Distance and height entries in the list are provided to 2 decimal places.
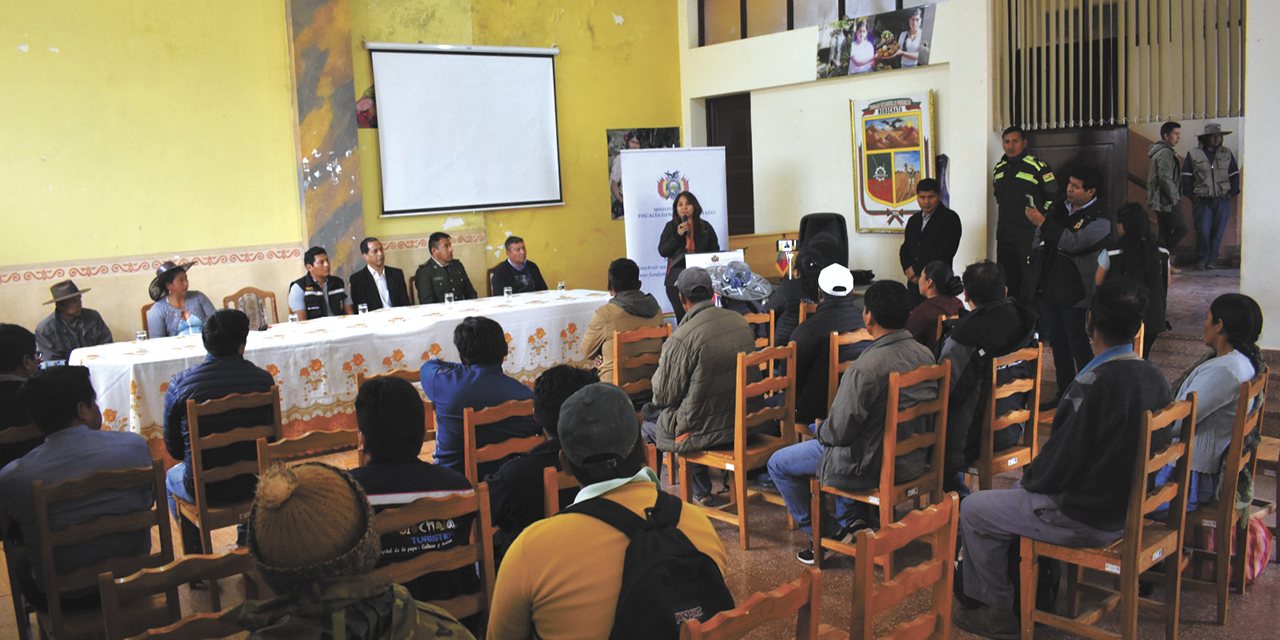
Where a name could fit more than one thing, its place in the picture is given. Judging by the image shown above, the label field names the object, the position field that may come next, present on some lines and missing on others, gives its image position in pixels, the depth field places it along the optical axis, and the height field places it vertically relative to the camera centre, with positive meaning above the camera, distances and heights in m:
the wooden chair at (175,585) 1.69 -0.67
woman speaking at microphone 7.52 -0.09
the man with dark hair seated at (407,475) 2.37 -0.60
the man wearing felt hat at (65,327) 5.97 -0.46
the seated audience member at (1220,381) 3.19 -0.61
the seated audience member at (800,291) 4.86 -0.39
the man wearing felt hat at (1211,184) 8.98 +0.13
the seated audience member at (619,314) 5.01 -0.46
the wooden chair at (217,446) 3.46 -0.74
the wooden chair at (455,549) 2.17 -0.75
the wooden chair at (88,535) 2.58 -0.79
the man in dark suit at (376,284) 7.18 -0.34
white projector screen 7.96 +0.92
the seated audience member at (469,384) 3.54 -0.56
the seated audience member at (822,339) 4.20 -0.53
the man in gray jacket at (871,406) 3.39 -0.68
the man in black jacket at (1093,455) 2.78 -0.73
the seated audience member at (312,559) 1.37 -0.46
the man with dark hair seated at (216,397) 3.70 -0.59
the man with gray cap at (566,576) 1.76 -0.64
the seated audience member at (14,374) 3.57 -0.47
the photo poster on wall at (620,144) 9.42 +0.81
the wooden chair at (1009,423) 3.71 -0.85
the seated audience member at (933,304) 4.46 -0.43
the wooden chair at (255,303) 7.14 -0.44
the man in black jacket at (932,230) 6.98 -0.14
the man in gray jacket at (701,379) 3.96 -0.65
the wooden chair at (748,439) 3.76 -0.91
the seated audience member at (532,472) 2.64 -0.66
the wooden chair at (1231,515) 3.04 -1.05
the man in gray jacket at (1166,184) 8.66 +0.15
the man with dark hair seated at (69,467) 2.86 -0.65
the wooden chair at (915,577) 1.93 -0.76
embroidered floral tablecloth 4.93 -0.65
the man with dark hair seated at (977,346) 3.63 -0.52
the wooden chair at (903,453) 3.28 -0.86
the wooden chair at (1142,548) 2.75 -1.04
